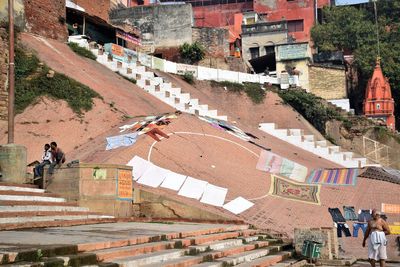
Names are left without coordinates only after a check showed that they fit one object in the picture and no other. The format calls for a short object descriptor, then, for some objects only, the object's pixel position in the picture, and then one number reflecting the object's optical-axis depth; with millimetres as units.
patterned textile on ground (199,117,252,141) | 21934
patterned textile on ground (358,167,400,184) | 18922
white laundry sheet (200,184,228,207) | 15820
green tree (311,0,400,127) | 41250
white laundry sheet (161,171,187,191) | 15900
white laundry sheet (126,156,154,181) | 16047
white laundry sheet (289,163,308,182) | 19184
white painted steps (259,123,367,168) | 26078
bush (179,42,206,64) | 38906
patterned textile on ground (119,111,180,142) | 18292
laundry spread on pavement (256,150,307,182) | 19141
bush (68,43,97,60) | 27859
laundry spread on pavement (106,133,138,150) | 17812
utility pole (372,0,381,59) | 41438
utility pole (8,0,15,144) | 13102
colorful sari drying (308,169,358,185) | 18750
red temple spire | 38469
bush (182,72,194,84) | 33941
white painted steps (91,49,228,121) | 26969
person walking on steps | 10516
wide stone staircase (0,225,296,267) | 7077
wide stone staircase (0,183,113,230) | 10172
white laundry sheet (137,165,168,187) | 15794
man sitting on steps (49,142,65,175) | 13641
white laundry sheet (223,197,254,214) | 15742
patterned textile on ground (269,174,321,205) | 17391
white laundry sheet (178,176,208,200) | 15836
